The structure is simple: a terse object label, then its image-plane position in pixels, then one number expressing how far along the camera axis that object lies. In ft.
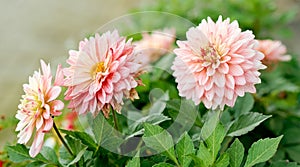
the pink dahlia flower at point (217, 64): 2.56
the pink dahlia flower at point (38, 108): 2.54
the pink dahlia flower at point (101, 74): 2.55
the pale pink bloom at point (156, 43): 4.08
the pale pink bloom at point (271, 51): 3.64
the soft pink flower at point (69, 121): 3.88
